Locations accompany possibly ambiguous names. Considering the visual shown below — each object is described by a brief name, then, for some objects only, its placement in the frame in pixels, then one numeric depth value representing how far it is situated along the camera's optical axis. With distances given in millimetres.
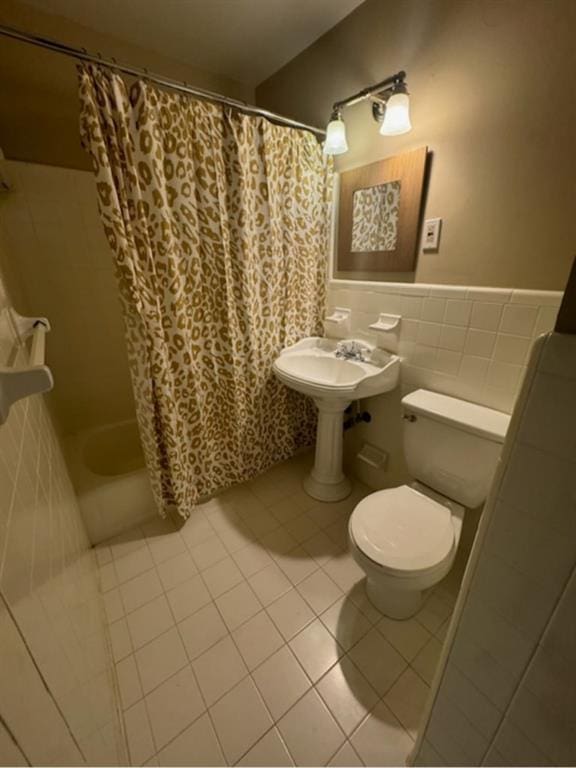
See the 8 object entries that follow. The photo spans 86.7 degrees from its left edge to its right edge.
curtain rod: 887
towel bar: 436
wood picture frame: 1269
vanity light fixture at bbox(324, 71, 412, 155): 1119
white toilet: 1000
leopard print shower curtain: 1104
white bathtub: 1474
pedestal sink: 1374
